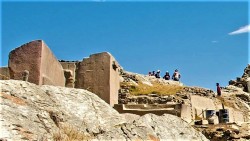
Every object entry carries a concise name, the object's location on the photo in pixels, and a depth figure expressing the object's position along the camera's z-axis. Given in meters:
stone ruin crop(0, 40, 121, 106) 9.16
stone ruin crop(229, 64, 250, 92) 34.53
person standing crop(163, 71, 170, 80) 32.41
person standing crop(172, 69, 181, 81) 32.52
